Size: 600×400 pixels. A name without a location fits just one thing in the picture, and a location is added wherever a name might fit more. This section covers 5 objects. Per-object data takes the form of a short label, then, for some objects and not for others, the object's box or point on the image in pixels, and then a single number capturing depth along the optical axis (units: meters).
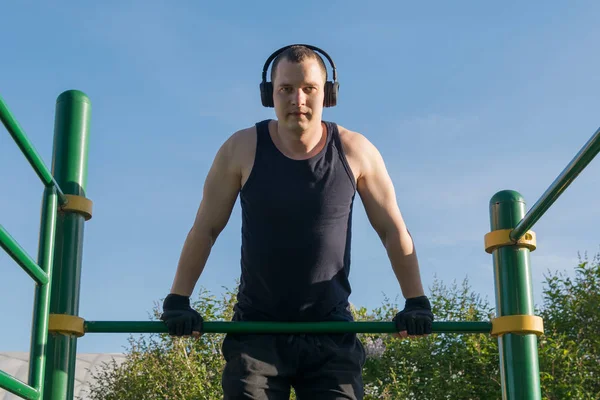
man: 2.61
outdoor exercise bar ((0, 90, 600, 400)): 2.58
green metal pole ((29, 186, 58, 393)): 2.58
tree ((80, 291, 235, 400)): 10.56
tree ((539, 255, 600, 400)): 10.67
